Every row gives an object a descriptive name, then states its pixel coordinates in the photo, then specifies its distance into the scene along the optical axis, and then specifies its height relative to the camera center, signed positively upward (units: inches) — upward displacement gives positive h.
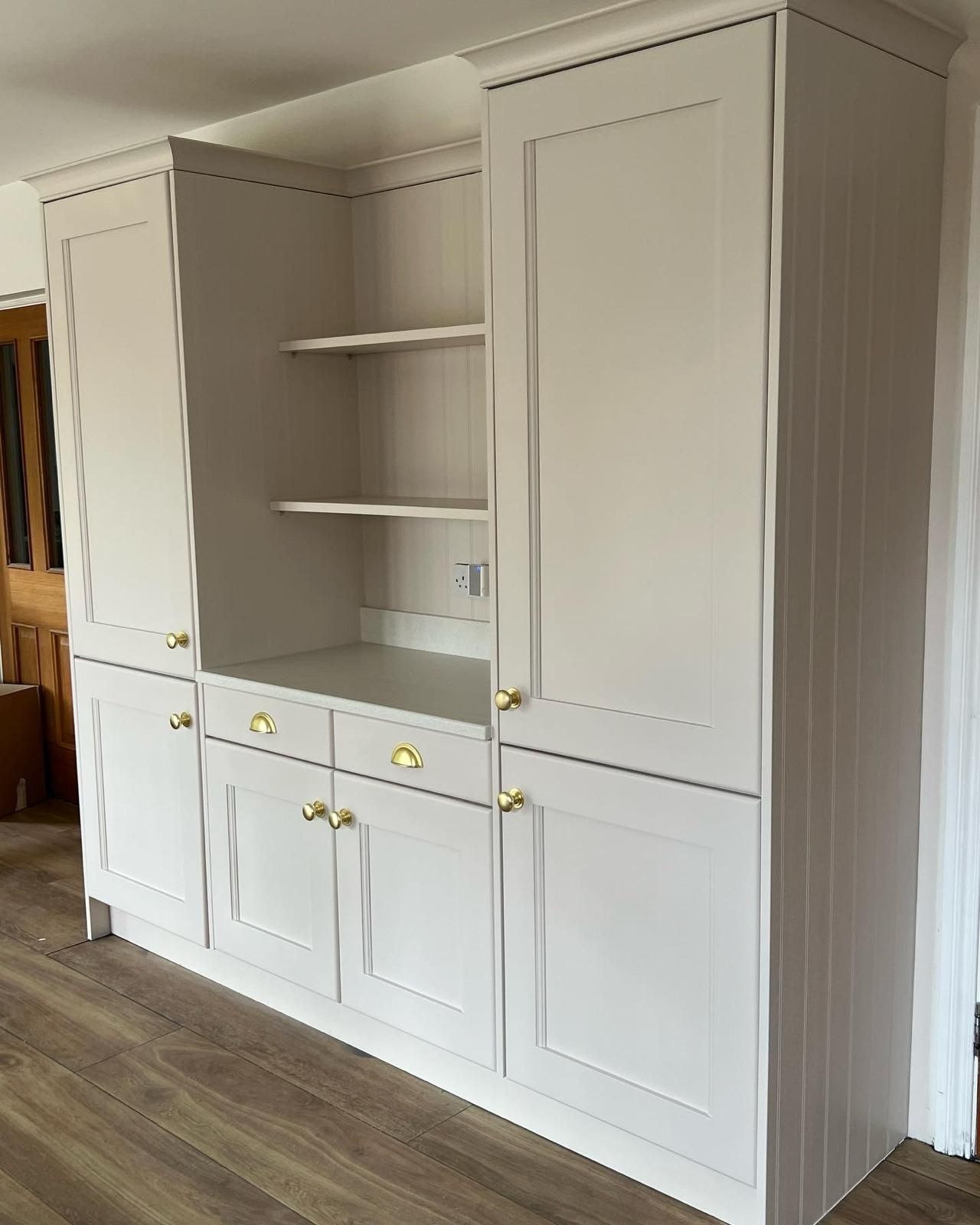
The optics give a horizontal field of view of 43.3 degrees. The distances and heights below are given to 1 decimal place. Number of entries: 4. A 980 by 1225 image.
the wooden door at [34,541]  188.7 -12.7
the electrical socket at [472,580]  122.1 -12.6
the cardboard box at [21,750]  190.9 -45.0
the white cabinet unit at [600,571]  80.7 -9.3
